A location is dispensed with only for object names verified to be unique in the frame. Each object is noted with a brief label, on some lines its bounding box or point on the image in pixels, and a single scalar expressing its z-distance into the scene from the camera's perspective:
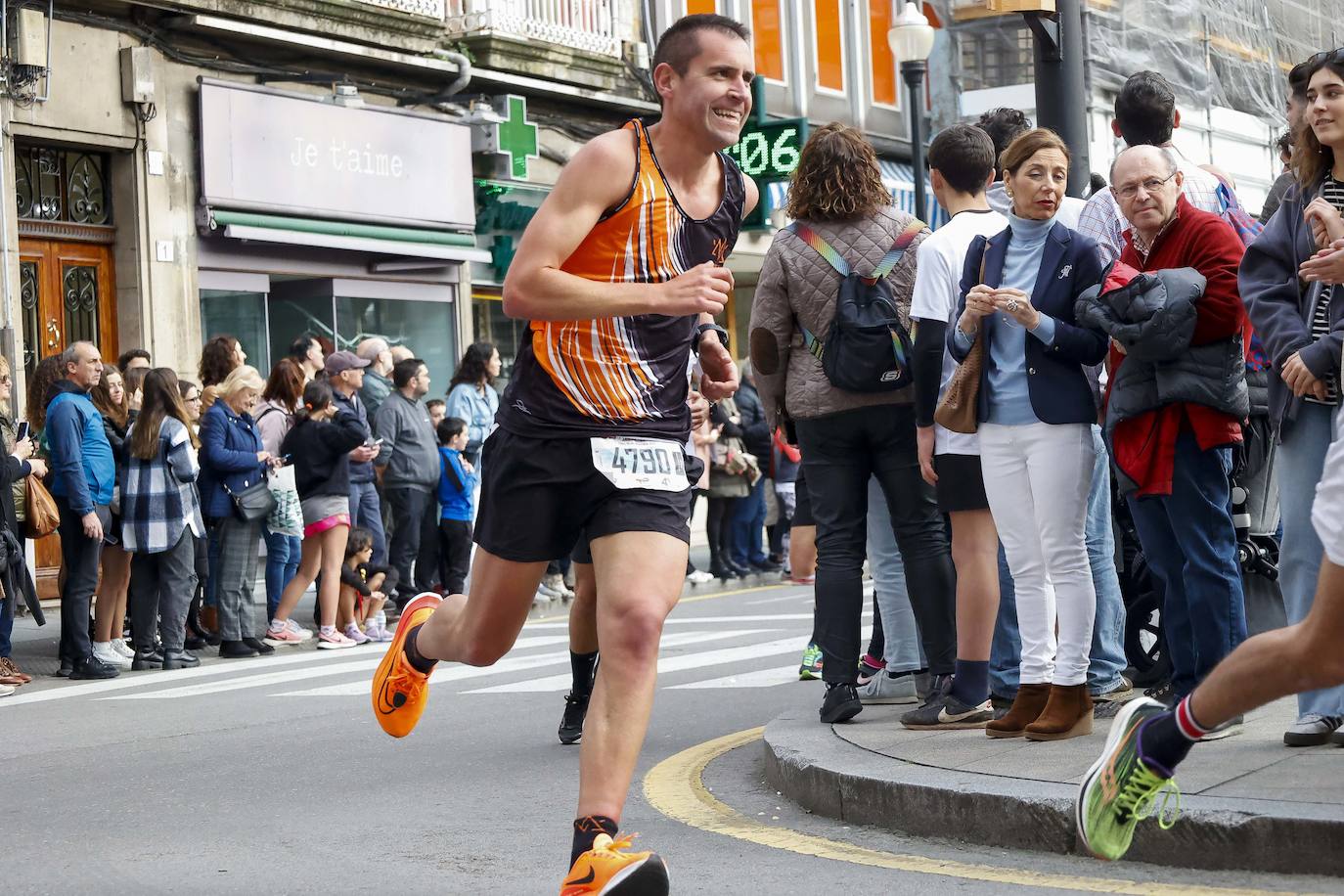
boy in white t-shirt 6.79
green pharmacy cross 21.66
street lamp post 18.78
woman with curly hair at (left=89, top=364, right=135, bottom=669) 11.82
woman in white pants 6.30
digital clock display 22.19
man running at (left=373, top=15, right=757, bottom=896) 4.70
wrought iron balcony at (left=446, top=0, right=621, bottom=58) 21.36
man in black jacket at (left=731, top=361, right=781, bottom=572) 17.88
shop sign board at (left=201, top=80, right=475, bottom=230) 18.25
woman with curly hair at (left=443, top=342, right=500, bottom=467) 15.05
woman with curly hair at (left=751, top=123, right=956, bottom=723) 7.12
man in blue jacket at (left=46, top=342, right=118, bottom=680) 11.41
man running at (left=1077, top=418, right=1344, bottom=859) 4.22
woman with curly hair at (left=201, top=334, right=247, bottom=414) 12.88
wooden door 16.64
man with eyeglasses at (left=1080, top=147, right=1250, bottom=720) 6.17
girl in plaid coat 11.59
